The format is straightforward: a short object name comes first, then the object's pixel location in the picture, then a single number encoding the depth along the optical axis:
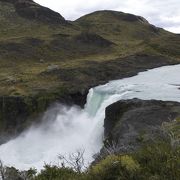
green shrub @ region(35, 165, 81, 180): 13.64
